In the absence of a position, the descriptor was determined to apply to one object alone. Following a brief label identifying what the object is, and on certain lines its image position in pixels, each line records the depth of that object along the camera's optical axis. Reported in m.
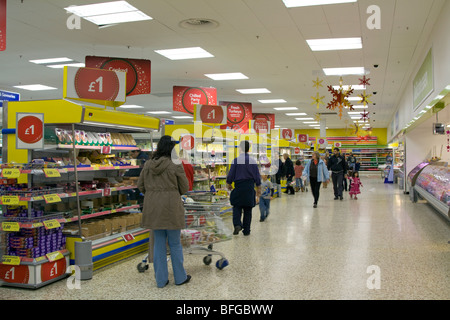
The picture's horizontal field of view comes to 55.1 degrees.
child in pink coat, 14.09
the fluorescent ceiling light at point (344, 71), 11.92
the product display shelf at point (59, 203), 4.62
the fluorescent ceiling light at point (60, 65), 11.11
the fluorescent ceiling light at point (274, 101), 17.97
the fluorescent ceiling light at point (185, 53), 9.85
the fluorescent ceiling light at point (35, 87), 14.24
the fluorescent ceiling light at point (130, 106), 19.05
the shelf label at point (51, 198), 4.62
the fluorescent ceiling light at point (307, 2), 6.74
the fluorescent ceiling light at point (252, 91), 15.25
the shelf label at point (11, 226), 4.57
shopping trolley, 5.14
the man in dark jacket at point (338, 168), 13.60
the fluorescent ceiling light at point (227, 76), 12.57
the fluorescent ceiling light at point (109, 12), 6.98
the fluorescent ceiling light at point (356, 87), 14.76
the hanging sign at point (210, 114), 10.15
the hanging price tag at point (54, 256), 4.70
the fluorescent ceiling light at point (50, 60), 10.63
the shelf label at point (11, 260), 4.57
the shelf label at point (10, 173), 4.57
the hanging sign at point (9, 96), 8.48
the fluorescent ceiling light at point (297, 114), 23.63
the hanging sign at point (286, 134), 18.79
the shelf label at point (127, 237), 5.76
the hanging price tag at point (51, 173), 4.66
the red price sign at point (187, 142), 8.87
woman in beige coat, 4.52
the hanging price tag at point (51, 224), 4.62
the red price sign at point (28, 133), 4.62
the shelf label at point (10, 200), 4.57
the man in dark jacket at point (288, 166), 15.05
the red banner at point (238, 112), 15.94
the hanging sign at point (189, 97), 12.10
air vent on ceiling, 7.77
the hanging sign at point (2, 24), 4.24
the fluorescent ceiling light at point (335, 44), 9.08
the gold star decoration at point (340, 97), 10.13
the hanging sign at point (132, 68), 8.93
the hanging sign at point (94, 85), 5.94
